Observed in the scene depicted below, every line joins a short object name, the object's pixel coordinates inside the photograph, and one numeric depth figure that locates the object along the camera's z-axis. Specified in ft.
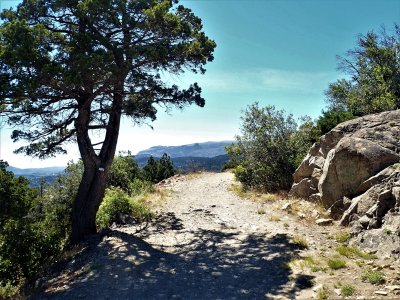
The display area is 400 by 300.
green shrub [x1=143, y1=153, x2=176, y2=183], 106.83
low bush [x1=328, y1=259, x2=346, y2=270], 23.79
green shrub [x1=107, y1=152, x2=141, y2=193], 83.36
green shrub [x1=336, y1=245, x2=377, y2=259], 24.71
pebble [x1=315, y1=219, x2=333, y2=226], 34.91
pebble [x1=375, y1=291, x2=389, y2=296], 18.78
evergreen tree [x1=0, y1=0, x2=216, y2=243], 28.63
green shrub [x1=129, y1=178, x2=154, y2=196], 62.09
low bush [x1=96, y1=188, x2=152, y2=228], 43.60
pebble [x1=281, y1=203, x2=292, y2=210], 43.06
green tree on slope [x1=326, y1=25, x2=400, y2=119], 54.44
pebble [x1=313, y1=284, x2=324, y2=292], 20.99
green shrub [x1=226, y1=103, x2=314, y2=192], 55.87
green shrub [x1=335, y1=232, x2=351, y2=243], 29.33
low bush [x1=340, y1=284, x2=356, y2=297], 19.50
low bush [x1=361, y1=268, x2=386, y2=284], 20.33
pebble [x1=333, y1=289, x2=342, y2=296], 19.83
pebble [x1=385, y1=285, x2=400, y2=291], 19.10
